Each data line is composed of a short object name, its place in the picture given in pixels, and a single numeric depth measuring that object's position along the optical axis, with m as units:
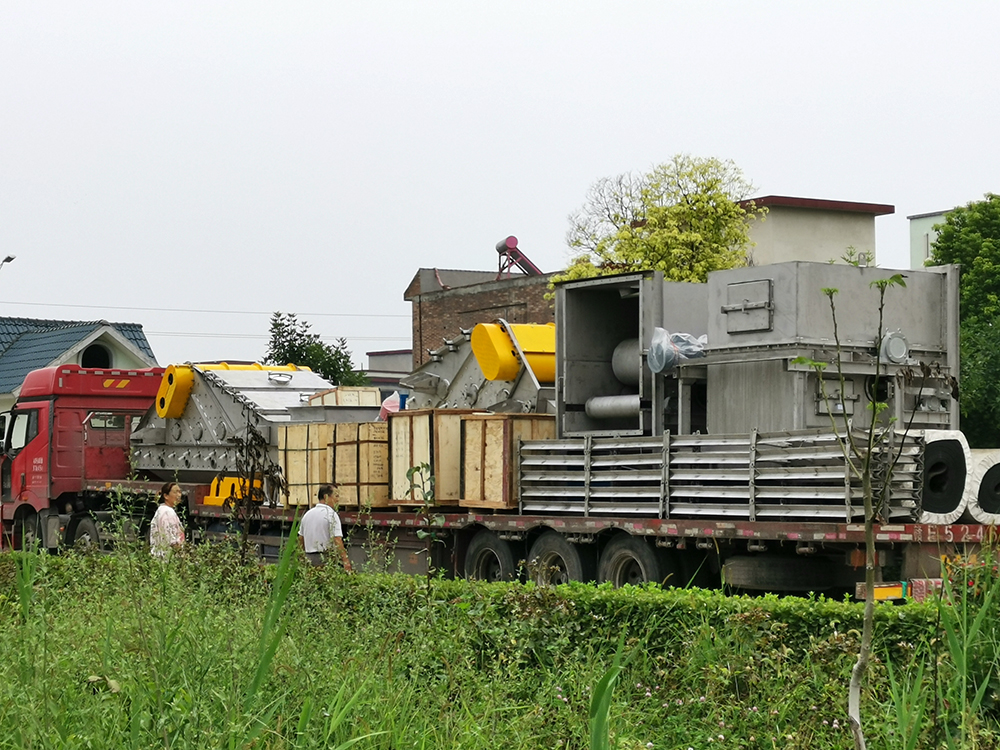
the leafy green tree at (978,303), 38.34
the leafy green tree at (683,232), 37.56
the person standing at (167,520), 12.91
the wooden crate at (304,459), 17.19
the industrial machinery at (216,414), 20.66
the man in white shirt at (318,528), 13.54
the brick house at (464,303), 50.62
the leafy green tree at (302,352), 43.00
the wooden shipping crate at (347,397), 20.78
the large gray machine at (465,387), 15.71
